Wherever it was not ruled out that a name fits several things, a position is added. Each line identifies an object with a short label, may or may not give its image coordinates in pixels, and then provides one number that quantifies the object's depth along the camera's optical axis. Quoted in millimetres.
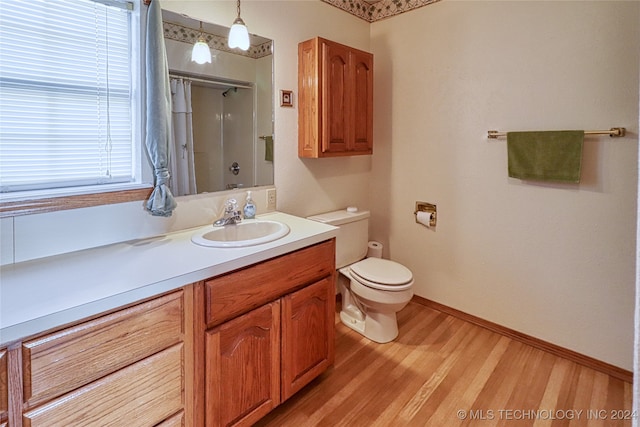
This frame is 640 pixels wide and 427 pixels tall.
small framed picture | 2170
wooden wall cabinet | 2137
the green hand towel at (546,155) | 1885
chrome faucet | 1775
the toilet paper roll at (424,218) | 2576
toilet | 2127
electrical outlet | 2164
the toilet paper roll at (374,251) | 2730
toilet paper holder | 2574
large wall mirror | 1714
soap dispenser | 1950
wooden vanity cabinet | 1292
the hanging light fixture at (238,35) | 1740
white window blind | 1269
